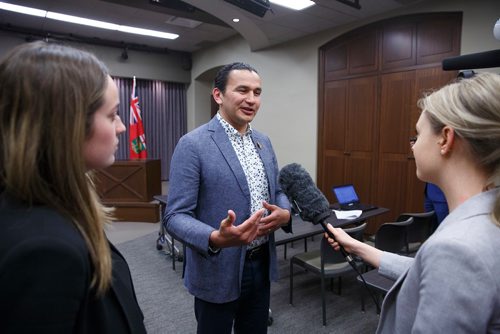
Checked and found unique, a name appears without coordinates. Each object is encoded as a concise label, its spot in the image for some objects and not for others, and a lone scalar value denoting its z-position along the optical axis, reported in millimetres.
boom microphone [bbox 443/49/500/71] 1192
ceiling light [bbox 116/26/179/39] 6191
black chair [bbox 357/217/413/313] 2691
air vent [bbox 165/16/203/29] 5680
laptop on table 3504
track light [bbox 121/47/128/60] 7235
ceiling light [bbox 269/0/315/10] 4102
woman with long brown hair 508
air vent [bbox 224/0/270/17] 3152
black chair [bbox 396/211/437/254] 2967
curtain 7848
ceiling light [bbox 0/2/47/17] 5148
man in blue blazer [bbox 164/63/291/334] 1294
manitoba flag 5879
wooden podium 5324
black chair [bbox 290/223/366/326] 2600
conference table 2697
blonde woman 632
